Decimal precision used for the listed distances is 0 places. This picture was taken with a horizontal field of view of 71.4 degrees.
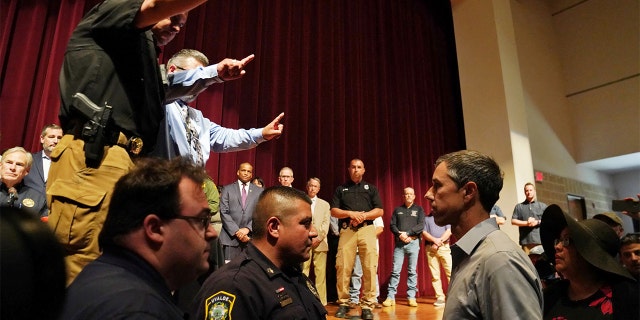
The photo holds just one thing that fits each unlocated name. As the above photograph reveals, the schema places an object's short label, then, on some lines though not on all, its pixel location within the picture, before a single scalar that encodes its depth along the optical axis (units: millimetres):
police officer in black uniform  1356
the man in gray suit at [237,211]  4141
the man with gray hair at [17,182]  2713
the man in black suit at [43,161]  2996
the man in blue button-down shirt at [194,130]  1624
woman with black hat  1667
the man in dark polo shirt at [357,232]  4566
